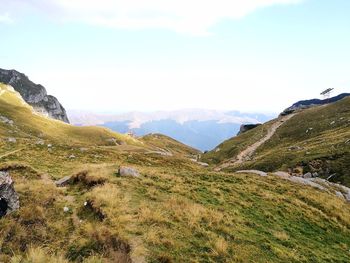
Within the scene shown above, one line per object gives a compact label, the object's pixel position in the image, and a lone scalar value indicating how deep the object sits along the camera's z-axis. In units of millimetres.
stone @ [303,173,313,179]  55244
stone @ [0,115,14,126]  120625
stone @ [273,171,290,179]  45781
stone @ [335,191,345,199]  40431
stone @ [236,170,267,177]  45456
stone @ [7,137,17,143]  64812
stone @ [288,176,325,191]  42031
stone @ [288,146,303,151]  76425
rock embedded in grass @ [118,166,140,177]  28891
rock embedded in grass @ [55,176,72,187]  26438
